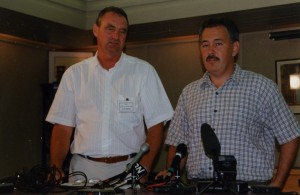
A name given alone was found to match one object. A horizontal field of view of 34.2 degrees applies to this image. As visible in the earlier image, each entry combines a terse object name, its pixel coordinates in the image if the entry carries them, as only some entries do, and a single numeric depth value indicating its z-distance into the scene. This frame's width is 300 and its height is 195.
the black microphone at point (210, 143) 1.70
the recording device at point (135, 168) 1.97
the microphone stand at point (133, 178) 1.97
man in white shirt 2.73
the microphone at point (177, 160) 1.91
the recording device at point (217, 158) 1.70
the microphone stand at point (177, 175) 1.86
